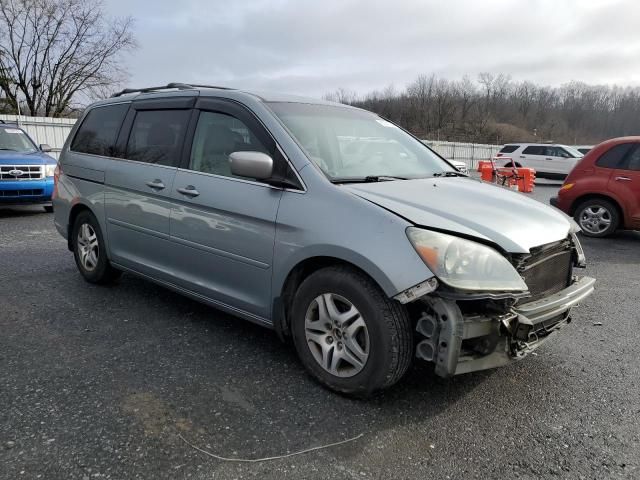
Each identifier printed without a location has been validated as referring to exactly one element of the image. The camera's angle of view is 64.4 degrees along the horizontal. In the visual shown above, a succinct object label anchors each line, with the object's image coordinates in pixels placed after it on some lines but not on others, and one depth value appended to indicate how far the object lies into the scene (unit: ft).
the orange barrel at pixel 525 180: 51.70
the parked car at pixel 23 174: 30.12
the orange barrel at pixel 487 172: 51.32
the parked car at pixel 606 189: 25.94
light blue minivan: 8.54
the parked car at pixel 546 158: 71.05
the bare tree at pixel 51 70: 93.66
